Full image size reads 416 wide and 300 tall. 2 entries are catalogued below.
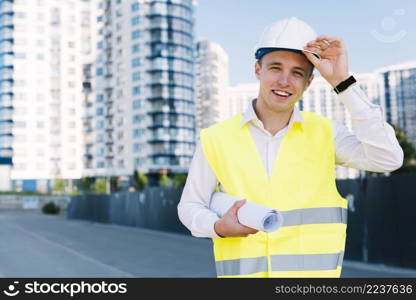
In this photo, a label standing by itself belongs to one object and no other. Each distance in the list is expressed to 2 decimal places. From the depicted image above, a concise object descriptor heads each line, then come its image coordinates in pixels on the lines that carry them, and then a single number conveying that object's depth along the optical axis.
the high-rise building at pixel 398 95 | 83.25
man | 2.29
